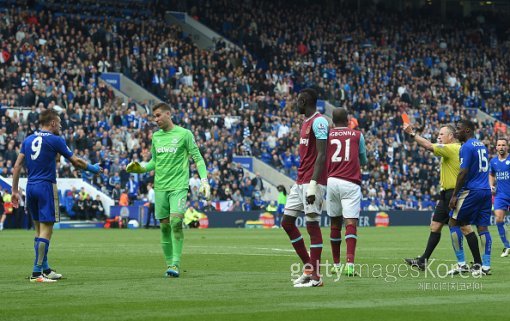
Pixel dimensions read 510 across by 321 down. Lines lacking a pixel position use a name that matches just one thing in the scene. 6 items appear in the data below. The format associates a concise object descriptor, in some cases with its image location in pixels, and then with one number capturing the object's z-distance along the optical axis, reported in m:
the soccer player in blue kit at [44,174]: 15.22
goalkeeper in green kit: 15.98
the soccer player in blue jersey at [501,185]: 23.42
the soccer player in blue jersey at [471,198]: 16.40
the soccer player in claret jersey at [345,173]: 15.98
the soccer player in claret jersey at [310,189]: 13.79
